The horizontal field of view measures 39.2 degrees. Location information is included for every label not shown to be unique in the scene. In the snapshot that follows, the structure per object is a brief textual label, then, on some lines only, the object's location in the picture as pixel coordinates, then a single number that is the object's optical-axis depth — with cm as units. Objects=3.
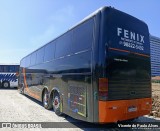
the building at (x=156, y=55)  12029
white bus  2658
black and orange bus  602
